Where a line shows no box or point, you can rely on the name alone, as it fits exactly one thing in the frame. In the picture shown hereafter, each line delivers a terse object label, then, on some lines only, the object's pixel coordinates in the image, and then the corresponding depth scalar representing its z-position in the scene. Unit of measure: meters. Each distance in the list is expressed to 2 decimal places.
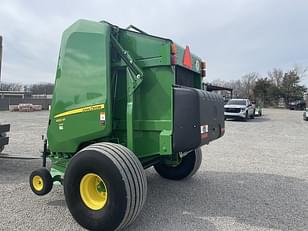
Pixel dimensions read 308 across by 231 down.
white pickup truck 20.20
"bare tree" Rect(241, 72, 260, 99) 54.38
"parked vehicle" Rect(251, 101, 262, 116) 27.06
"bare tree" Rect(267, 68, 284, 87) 53.93
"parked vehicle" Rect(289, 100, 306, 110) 46.90
